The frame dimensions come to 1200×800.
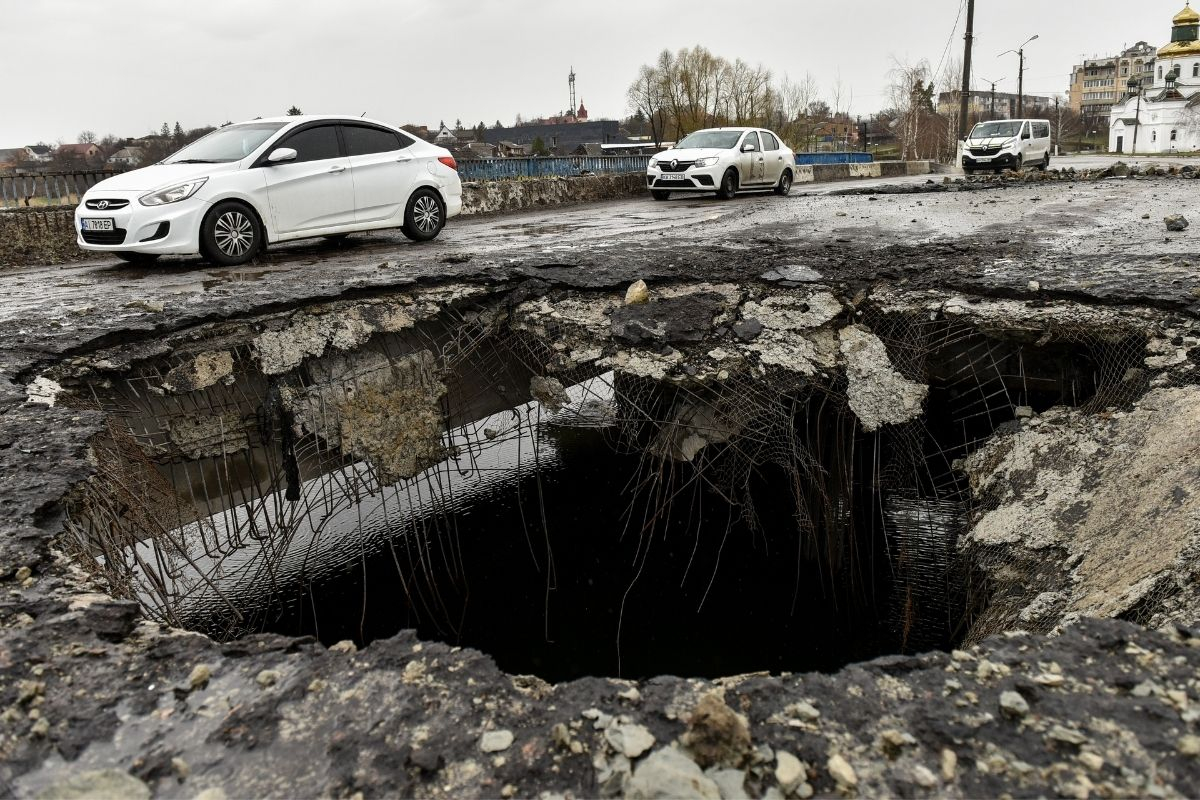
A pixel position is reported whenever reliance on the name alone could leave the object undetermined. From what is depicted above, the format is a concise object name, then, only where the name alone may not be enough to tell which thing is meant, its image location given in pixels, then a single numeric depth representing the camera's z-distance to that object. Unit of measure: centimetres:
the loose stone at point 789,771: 161
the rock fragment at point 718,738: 168
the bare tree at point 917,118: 3669
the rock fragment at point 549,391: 553
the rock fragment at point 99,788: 163
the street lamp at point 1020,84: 4612
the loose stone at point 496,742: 172
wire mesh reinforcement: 422
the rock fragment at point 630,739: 171
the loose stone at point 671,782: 160
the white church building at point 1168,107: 5919
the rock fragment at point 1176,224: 643
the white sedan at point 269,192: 677
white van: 2108
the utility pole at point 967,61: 2680
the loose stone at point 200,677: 194
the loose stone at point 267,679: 194
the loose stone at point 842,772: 161
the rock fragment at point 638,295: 522
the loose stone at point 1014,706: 175
